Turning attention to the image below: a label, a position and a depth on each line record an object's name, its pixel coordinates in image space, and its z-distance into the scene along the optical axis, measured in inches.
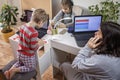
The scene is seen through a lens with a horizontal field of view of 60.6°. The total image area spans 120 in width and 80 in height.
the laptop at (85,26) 47.6
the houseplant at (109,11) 49.7
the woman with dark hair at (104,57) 31.6
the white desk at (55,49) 45.7
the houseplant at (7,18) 68.2
